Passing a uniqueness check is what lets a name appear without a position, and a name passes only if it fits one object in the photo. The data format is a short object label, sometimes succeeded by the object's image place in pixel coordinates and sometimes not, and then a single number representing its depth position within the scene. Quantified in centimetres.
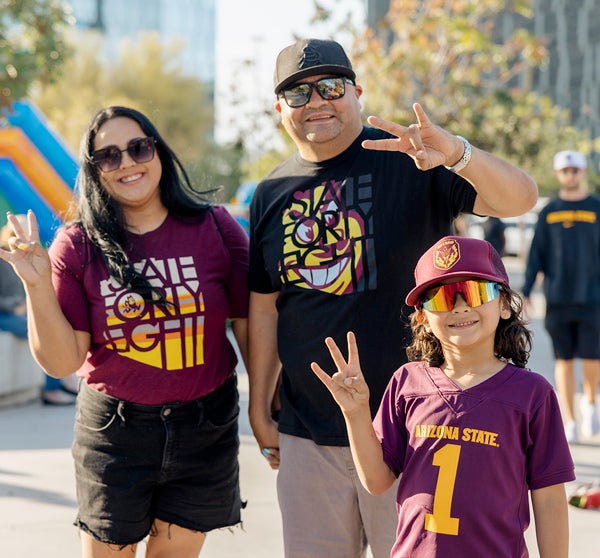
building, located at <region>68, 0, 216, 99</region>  9356
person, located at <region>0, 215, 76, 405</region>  829
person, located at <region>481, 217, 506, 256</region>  1049
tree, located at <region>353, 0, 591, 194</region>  1555
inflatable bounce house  1158
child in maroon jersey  244
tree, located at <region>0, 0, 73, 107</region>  964
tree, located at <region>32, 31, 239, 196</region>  3984
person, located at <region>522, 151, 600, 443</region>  684
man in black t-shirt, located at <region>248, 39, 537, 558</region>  296
